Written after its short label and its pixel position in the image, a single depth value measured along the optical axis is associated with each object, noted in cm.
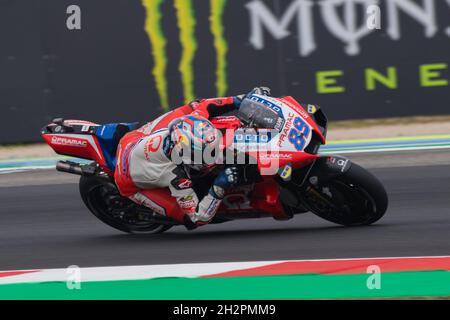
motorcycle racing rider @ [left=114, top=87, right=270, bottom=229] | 1324
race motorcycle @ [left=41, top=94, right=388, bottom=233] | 1313
